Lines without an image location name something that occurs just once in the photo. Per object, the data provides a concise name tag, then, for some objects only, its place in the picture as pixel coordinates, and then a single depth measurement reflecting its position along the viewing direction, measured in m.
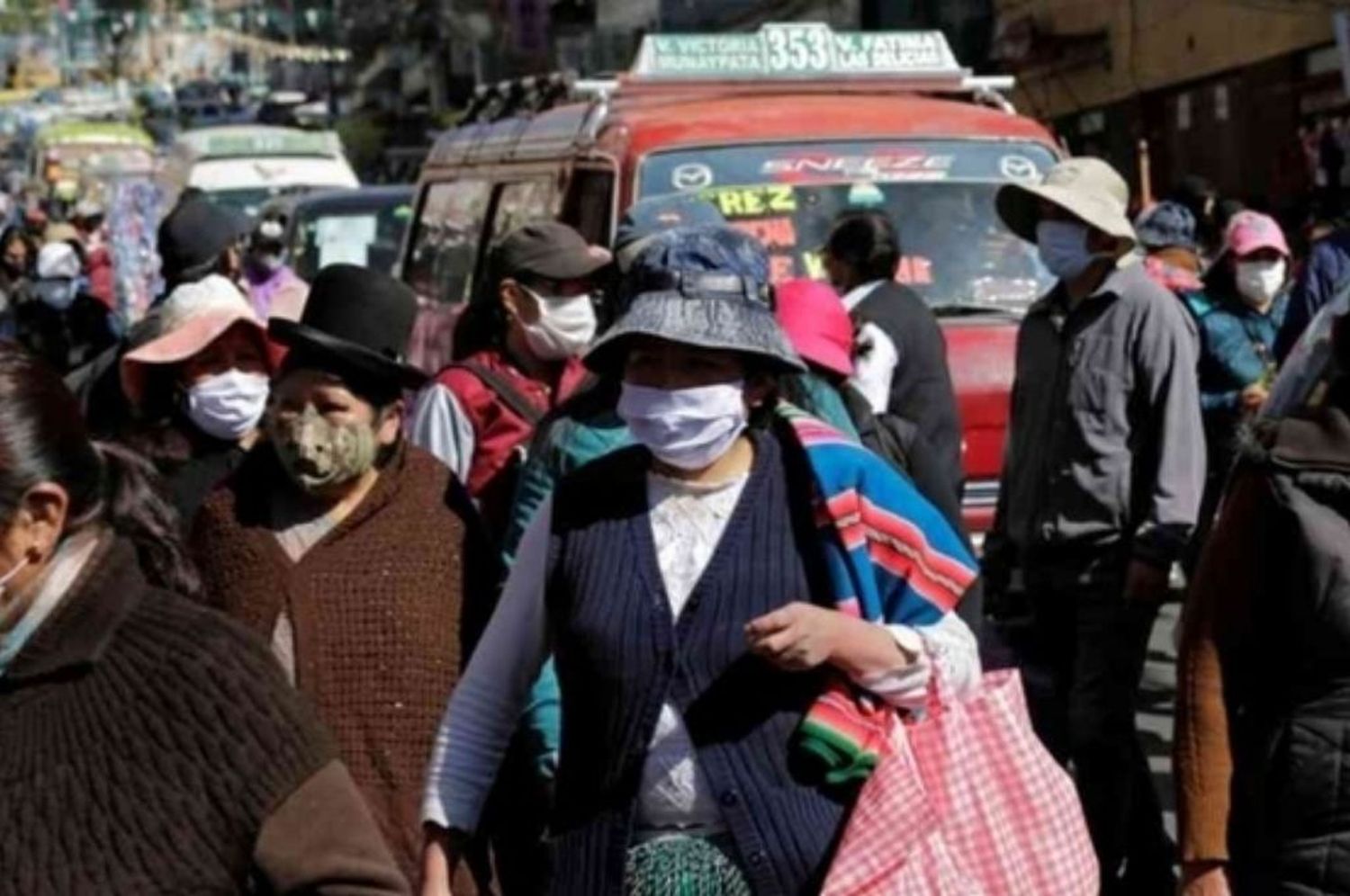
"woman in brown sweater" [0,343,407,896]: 5.06
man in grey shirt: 11.73
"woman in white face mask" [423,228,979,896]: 6.60
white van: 52.97
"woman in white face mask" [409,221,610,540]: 10.29
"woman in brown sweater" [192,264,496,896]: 7.91
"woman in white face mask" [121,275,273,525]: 9.77
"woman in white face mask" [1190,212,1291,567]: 16.09
